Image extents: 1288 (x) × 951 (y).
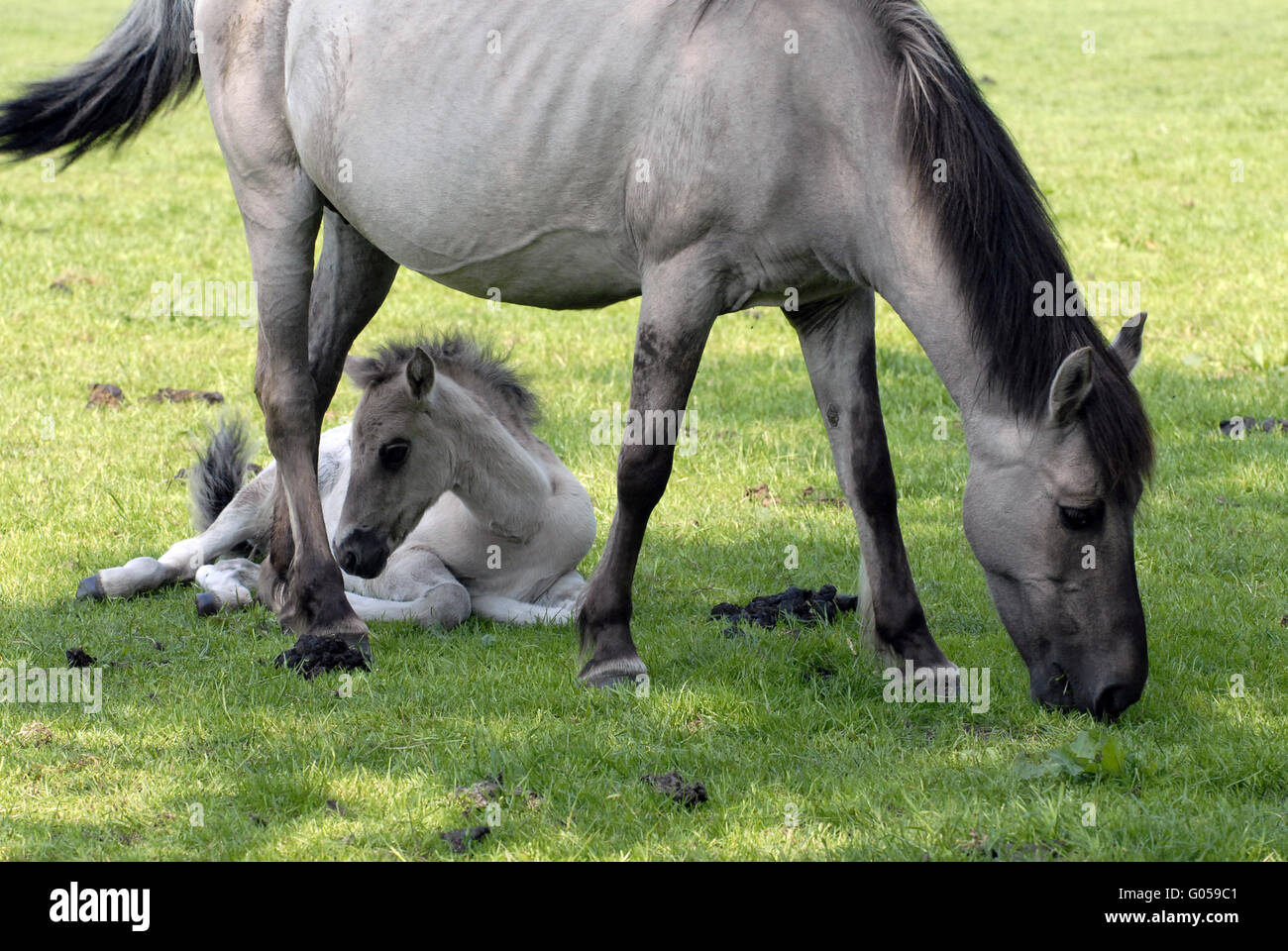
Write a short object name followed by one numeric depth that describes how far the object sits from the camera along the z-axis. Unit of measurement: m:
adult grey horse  9.34
